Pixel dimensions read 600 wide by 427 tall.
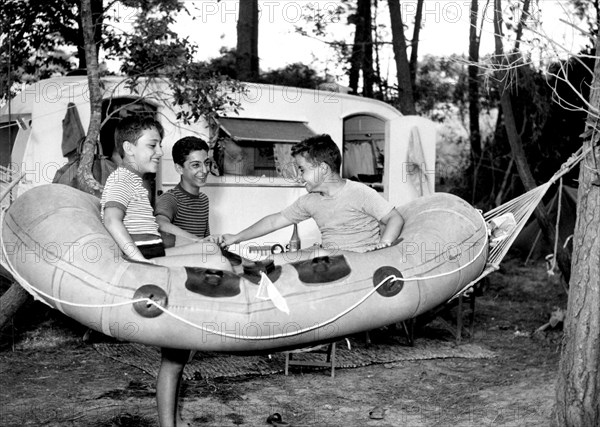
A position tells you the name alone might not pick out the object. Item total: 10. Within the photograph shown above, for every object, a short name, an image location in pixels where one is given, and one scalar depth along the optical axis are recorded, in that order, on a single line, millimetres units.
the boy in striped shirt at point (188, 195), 4352
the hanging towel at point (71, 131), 6797
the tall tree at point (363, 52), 14789
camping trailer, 6934
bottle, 6823
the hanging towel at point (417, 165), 9227
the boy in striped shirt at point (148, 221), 3715
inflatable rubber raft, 3443
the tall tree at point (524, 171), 7906
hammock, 4359
